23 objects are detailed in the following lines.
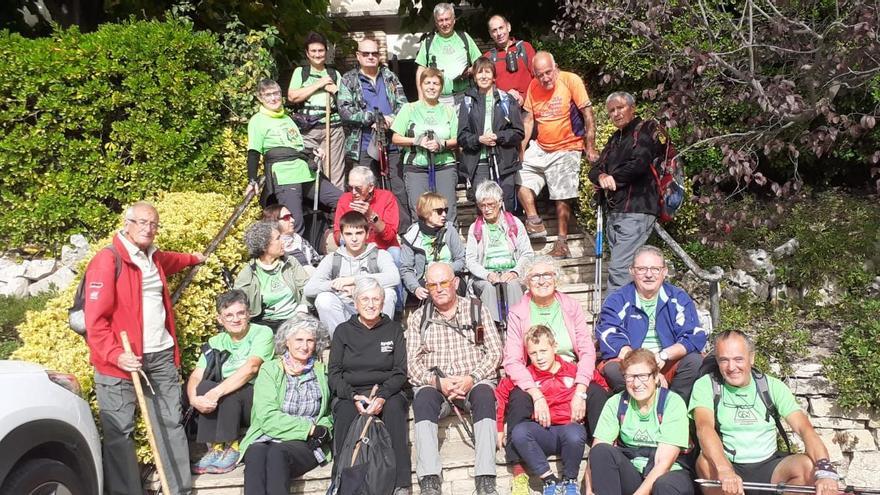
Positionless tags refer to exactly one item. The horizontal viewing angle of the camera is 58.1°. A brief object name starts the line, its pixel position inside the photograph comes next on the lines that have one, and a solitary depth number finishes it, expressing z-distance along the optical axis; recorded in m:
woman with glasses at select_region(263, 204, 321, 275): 6.93
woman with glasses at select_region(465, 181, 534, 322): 6.61
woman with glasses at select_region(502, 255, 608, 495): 5.38
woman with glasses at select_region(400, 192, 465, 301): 6.65
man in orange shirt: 7.76
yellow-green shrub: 5.46
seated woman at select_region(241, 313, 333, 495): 5.14
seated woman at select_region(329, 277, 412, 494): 5.41
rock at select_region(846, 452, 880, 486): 6.04
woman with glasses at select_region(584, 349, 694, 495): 4.88
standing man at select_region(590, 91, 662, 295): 6.65
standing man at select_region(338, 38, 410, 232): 8.09
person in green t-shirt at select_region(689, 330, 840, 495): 4.80
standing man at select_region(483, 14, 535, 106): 8.40
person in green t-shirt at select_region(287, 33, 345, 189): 8.20
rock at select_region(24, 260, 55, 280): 7.99
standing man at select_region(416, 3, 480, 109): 8.41
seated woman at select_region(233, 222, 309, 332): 6.29
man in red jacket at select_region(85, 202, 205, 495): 4.94
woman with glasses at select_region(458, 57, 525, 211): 7.60
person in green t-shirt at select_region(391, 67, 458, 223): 7.53
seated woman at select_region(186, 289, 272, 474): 5.59
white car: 4.07
